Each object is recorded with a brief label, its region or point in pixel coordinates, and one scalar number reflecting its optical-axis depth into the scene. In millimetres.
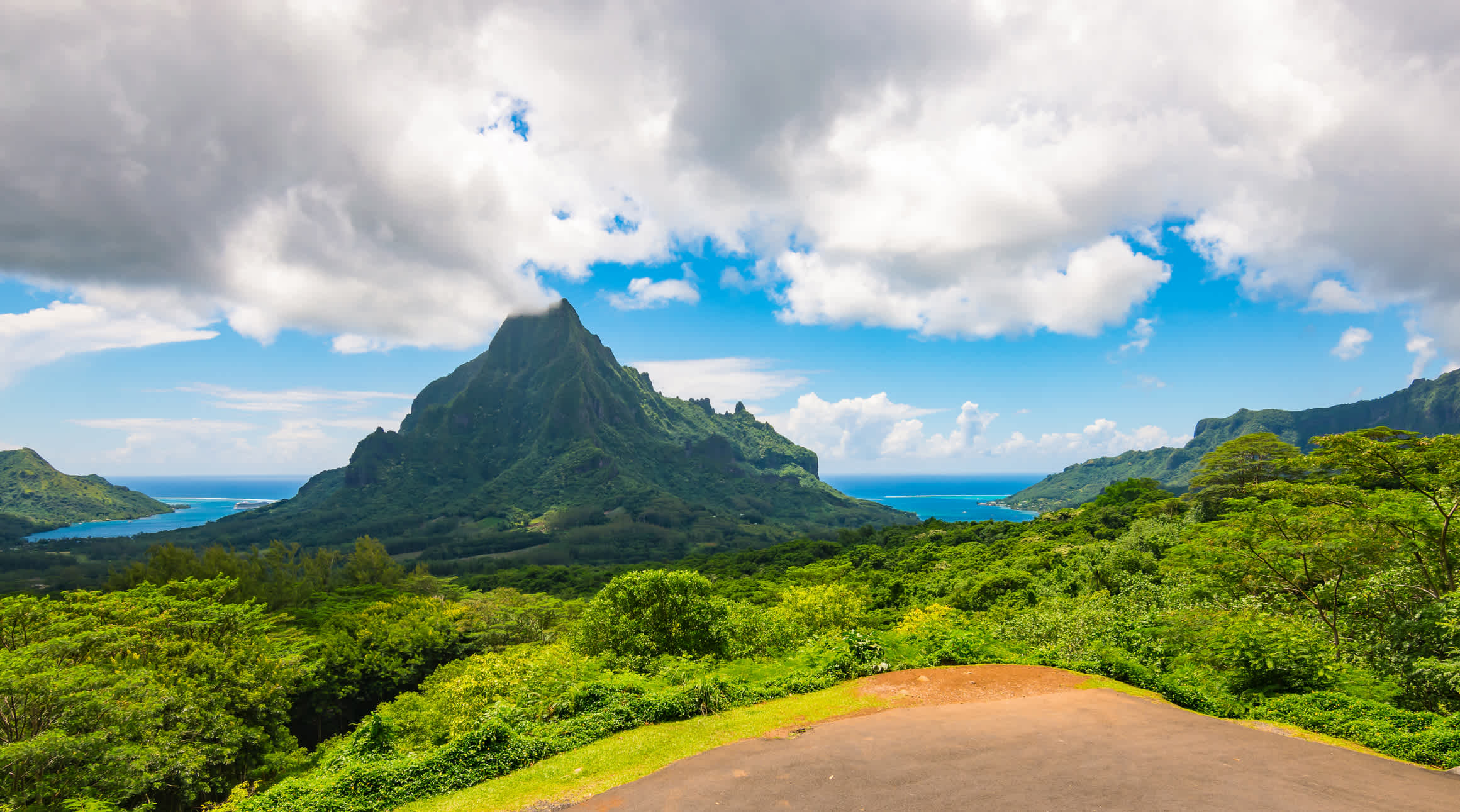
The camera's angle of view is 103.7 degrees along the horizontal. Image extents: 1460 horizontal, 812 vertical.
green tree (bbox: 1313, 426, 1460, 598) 17031
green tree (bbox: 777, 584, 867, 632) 37312
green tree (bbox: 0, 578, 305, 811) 18641
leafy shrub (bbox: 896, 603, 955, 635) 30253
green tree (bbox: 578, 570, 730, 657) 25969
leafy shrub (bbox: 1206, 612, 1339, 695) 14945
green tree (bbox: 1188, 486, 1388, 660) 19156
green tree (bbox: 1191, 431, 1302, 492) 57094
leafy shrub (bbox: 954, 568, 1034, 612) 42656
